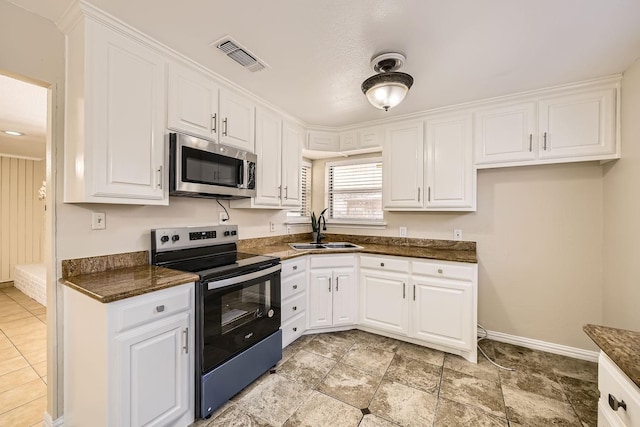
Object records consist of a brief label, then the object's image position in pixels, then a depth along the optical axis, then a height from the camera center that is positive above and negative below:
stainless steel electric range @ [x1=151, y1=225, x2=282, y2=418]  1.66 -0.69
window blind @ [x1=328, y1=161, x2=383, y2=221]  3.54 +0.28
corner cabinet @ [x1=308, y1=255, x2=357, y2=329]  2.80 -0.86
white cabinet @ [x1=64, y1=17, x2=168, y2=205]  1.51 +0.56
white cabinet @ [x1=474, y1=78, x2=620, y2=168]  2.17 +0.76
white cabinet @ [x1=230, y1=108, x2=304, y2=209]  2.66 +0.52
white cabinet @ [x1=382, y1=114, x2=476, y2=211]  2.68 +0.49
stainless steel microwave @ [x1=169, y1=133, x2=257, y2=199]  1.89 +0.32
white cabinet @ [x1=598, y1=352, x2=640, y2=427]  0.80 -0.61
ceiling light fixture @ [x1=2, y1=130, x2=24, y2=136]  3.43 +0.99
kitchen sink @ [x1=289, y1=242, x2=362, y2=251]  3.16 -0.42
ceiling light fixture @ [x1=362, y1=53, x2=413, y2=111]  1.86 +0.91
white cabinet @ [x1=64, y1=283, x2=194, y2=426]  1.31 -0.80
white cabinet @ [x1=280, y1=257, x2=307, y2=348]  2.47 -0.85
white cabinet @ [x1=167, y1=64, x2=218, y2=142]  1.91 +0.81
